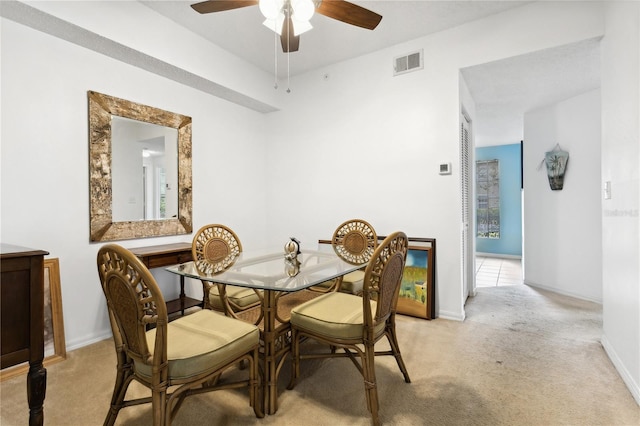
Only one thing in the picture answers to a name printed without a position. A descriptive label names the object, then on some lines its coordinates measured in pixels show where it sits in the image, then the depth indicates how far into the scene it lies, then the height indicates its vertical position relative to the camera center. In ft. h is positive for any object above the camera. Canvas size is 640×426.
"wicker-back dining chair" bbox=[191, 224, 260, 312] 7.13 -1.18
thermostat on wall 10.05 +1.43
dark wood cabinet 4.37 -1.51
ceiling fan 6.14 +4.31
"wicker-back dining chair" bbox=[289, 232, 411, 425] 5.25 -1.96
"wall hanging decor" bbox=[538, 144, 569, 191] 12.85 +1.95
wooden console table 8.60 -1.29
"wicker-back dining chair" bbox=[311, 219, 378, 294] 8.37 -1.12
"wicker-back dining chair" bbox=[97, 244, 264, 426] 4.03 -1.99
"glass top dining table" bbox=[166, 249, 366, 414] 5.46 -1.21
